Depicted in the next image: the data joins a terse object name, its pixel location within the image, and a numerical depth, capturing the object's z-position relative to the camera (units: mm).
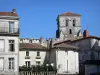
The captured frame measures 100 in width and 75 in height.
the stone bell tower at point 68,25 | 98750
